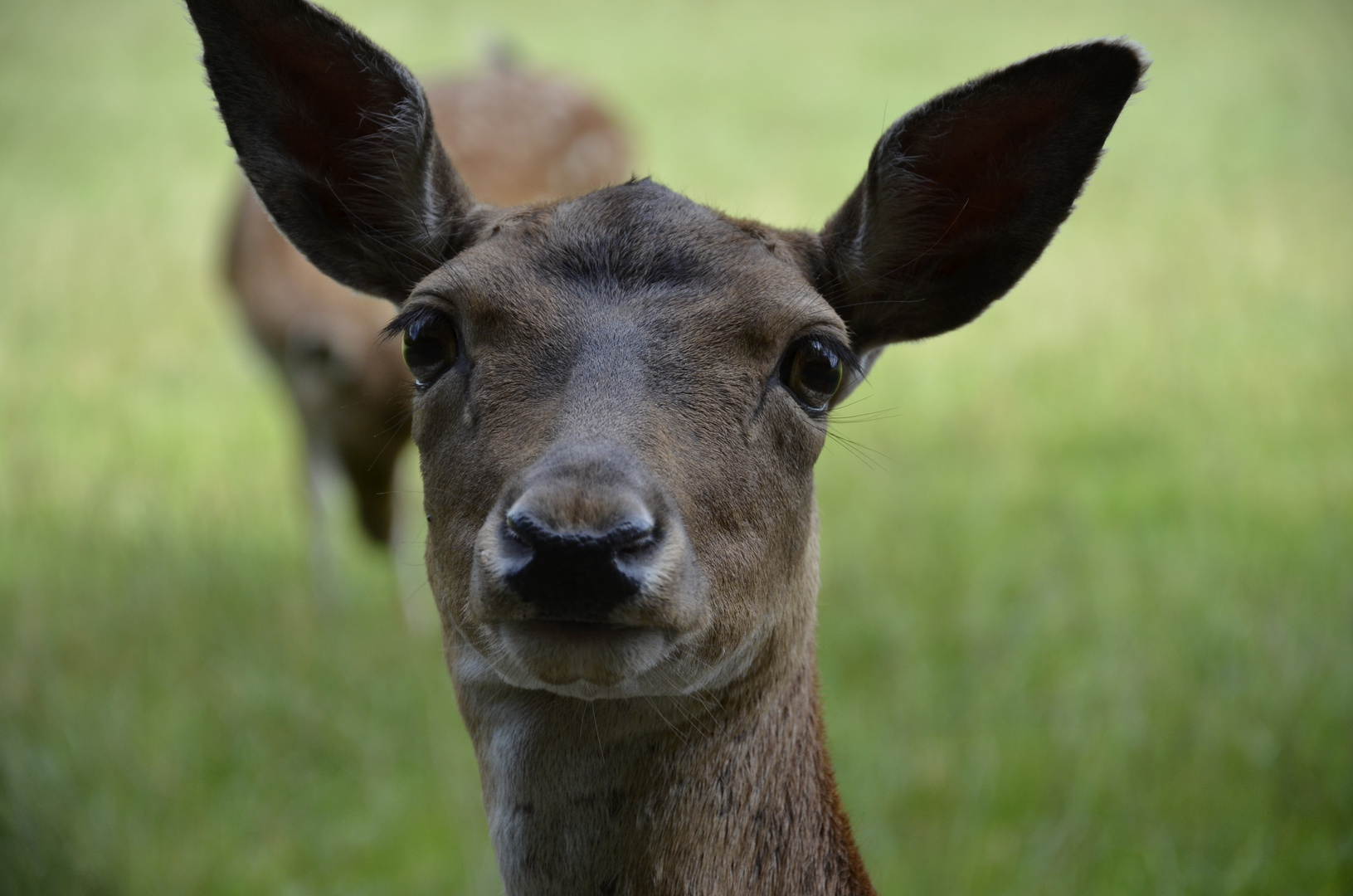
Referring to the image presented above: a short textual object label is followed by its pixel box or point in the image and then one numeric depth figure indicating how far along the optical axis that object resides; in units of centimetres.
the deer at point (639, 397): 469
